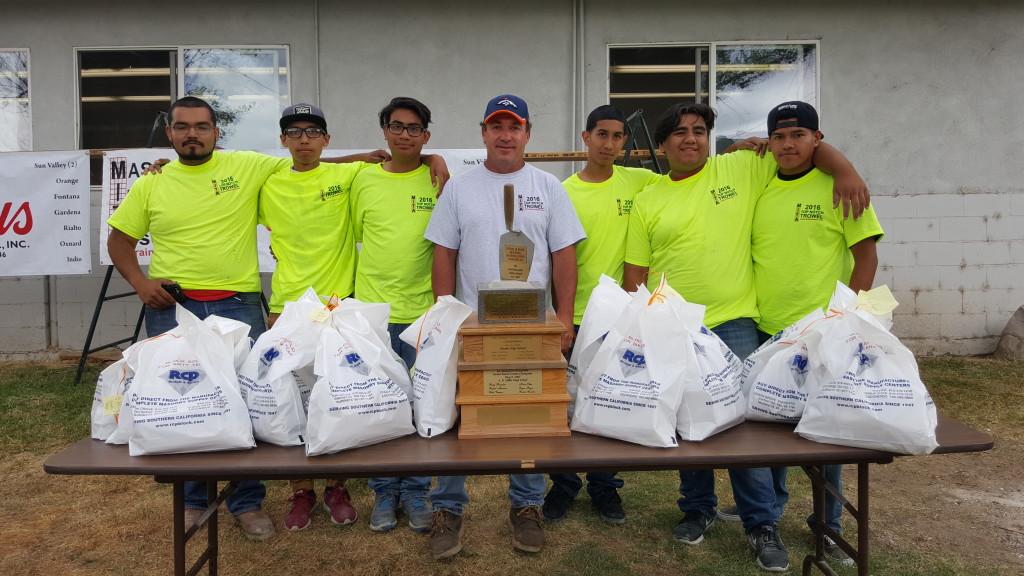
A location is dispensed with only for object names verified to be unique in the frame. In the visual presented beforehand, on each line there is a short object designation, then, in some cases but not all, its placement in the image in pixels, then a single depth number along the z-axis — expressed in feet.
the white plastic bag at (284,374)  6.22
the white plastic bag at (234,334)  6.70
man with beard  9.33
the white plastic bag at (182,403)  5.85
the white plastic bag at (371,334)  6.40
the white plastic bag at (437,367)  6.55
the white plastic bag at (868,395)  5.71
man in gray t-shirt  8.48
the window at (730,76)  20.88
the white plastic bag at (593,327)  6.80
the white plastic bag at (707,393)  6.24
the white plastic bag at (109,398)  6.47
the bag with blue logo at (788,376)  6.39
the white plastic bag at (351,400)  5.88
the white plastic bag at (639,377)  6.05
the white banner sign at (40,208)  18.97
